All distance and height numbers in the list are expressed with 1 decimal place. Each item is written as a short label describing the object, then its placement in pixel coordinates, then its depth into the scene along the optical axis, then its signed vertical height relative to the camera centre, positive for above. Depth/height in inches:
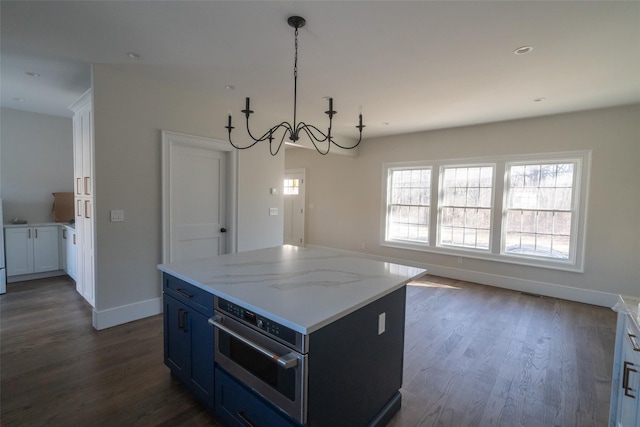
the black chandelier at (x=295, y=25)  79.6 +50.5
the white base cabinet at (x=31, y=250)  170.2 -33.9
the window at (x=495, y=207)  167.3 -1.9
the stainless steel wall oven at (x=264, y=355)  49.2 -30.3
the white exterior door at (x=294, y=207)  296.5 -7.0
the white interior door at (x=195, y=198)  137.2 +0.1
